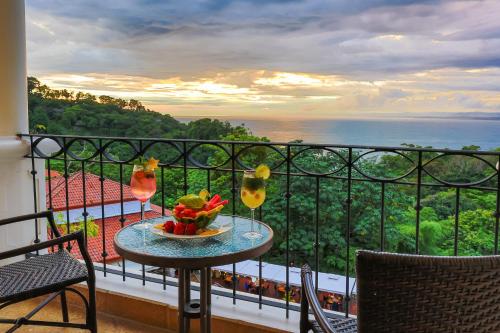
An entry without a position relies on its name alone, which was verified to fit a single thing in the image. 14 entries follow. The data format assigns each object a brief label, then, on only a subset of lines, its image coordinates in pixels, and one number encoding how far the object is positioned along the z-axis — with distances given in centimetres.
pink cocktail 169
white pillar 279
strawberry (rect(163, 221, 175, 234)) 159
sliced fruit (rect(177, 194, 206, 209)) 160
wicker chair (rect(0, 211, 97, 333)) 175
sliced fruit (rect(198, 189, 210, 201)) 173
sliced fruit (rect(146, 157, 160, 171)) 170
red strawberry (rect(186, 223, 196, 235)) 156
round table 138
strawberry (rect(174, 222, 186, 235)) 156
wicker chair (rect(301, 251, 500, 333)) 98
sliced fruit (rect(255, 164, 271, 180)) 162
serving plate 155
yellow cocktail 162
